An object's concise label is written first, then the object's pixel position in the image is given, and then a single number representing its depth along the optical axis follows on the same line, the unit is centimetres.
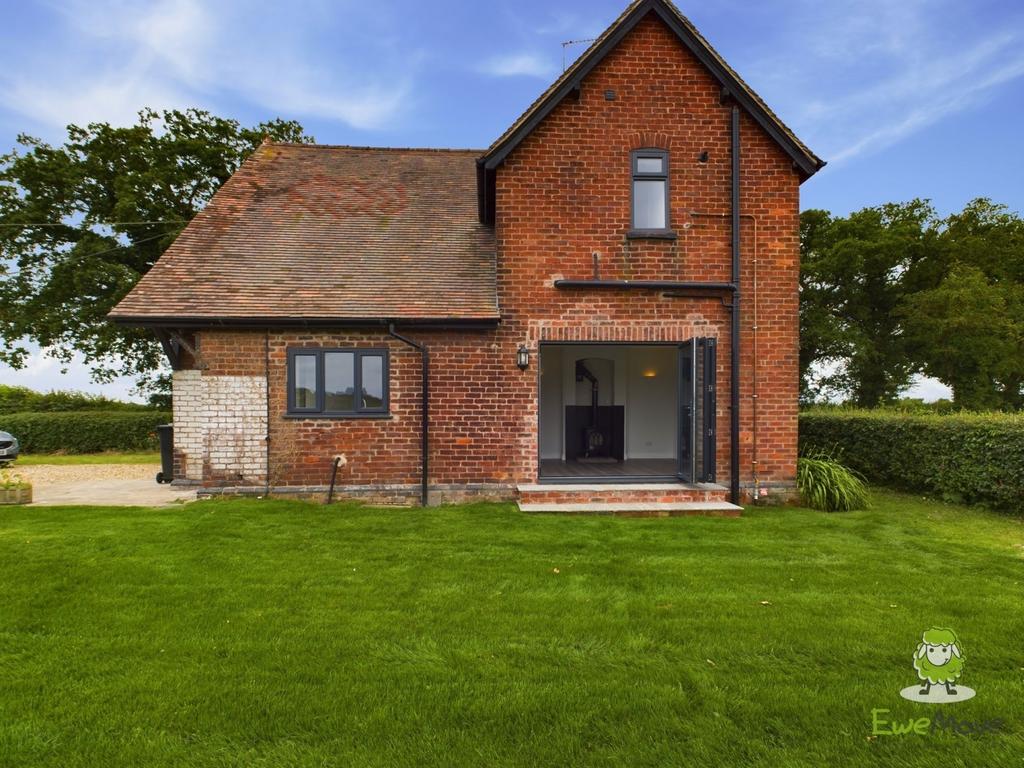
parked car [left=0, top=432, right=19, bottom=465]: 1470
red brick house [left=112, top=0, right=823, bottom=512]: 859
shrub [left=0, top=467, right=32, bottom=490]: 880
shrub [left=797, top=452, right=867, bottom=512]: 861
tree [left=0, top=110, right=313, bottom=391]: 1850
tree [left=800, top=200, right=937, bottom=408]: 2478
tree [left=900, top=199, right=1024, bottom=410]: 2145
